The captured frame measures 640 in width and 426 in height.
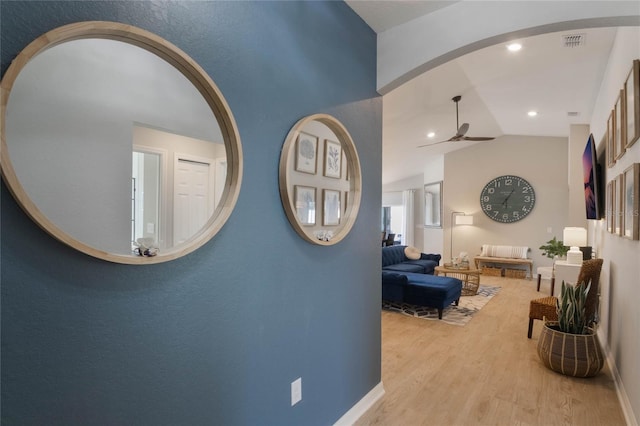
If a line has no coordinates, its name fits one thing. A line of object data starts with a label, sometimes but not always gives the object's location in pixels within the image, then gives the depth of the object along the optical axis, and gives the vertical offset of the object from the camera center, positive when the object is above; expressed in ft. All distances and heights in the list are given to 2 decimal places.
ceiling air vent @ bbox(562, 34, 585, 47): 10.73 +5.64
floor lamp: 28.07 -0.17
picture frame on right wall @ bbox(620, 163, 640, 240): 6.50 +0.33
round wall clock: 26.48 +1.46
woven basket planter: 9.08 -3.64
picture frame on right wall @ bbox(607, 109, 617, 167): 9.51 +2.25
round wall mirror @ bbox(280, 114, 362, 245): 5.42 +0.65
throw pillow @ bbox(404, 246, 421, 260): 23.30 -2.47
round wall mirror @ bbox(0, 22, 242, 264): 2.71 +0.67
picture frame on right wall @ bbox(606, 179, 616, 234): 9.60 +0.33
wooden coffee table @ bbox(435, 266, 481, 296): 18.49 -3.29
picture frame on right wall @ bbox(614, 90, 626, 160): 8.00 +2.22
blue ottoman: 14.79 -3.25
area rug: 14.80 -4.35
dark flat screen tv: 12.07 +1.31
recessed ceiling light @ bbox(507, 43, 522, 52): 11.60 +5.84
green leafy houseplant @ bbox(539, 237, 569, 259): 18.51 -1.71
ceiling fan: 18.08 +4.56
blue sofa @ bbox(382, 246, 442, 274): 20.51 -2.97
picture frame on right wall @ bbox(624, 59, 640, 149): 6.47 +2.25
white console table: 13.43 -2.13
